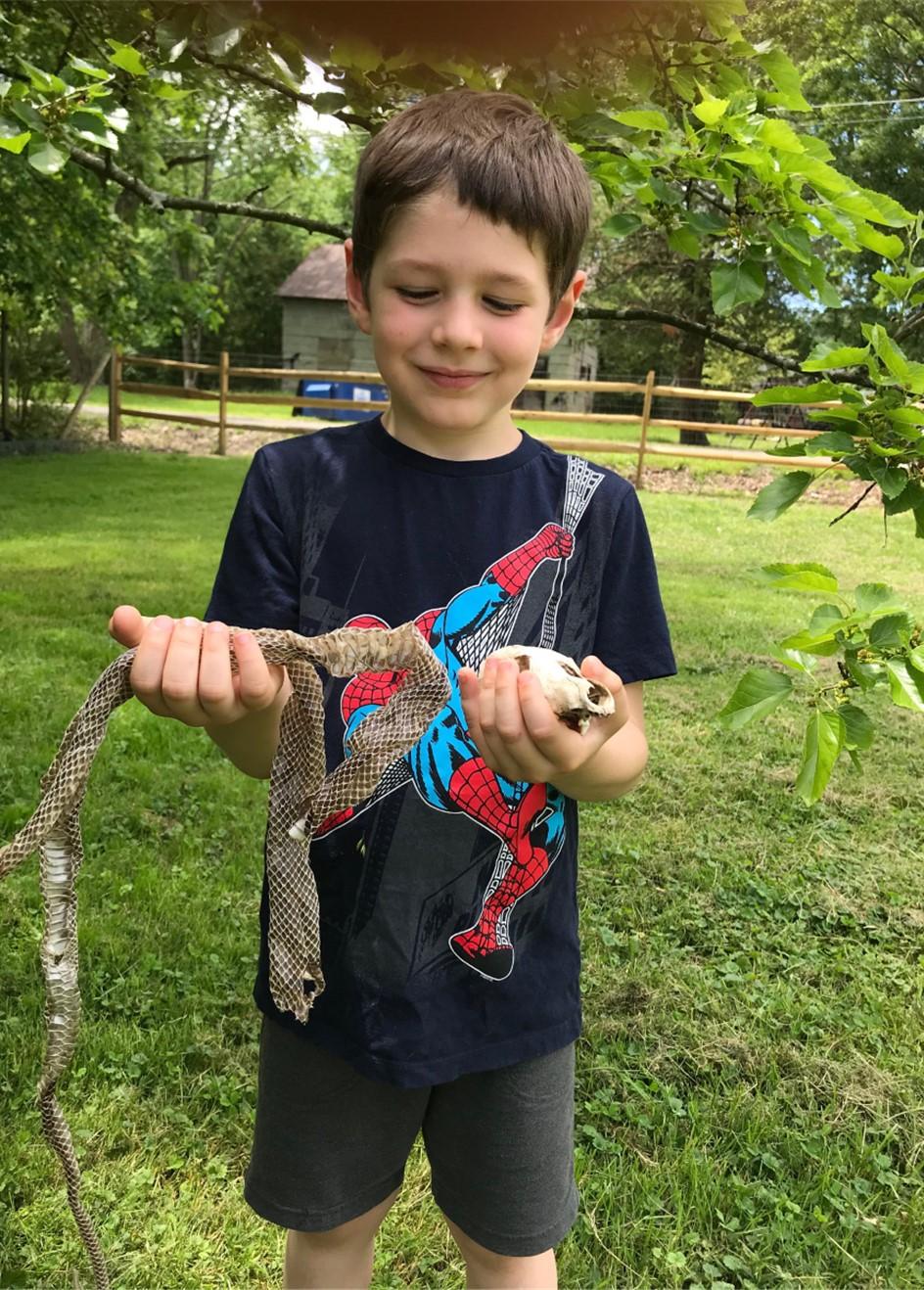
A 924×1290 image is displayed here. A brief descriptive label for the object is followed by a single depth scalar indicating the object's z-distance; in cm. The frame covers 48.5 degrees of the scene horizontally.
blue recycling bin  2439
